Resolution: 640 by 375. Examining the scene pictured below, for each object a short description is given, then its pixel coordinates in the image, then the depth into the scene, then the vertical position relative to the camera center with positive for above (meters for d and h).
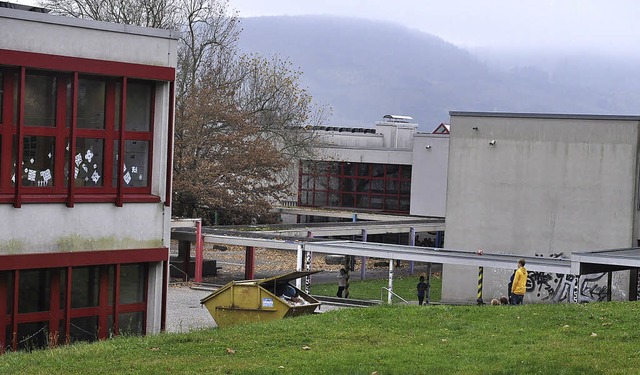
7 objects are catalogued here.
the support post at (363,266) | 52.27 -4.48
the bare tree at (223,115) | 60.09 +3.08
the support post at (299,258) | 39.66 -3.22
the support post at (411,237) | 57.31 -3.33
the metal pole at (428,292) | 40.07 -4.29
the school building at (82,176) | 20.77 -0.35
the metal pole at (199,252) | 44.69 -3.58
